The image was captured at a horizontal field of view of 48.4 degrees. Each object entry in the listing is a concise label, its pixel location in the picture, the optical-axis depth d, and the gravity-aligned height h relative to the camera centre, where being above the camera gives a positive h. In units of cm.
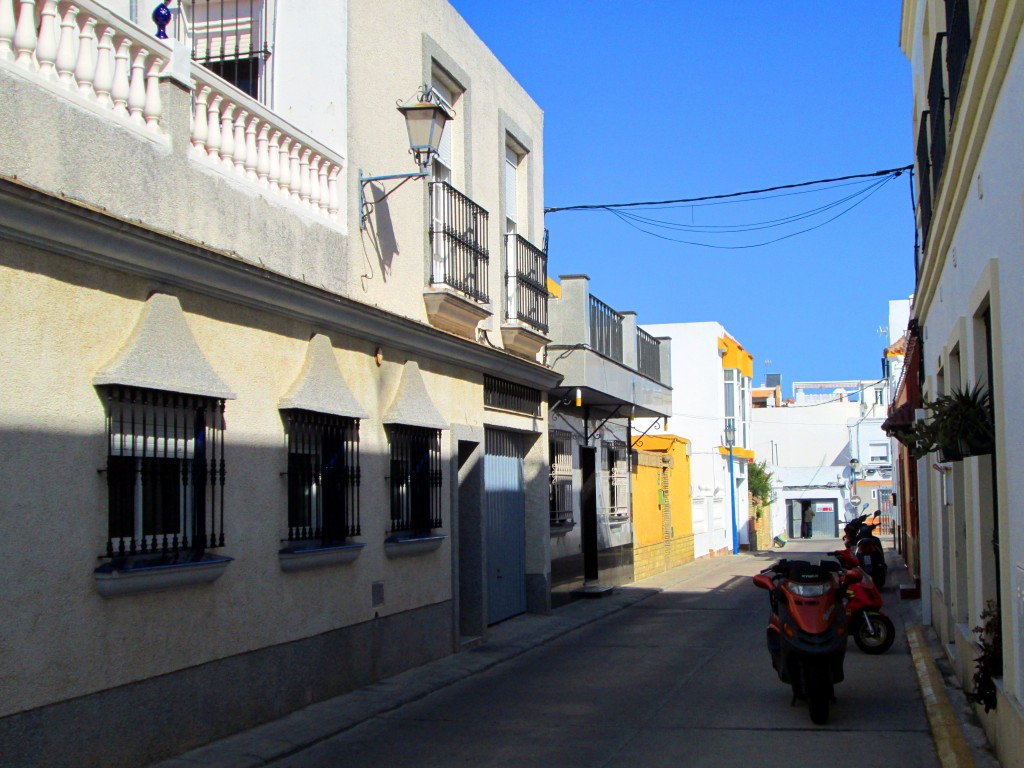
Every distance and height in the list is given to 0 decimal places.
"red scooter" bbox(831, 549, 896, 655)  1305 -173
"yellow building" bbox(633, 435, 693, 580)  2573 -81
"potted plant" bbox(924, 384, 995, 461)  738 +30
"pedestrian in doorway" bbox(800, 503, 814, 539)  6262 -275
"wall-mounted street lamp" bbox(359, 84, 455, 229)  1098 +336
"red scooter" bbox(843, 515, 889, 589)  2056 -150
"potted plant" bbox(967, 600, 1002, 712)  725 -124
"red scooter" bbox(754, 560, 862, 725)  910 -130
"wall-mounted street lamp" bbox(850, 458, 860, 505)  5392 -1
